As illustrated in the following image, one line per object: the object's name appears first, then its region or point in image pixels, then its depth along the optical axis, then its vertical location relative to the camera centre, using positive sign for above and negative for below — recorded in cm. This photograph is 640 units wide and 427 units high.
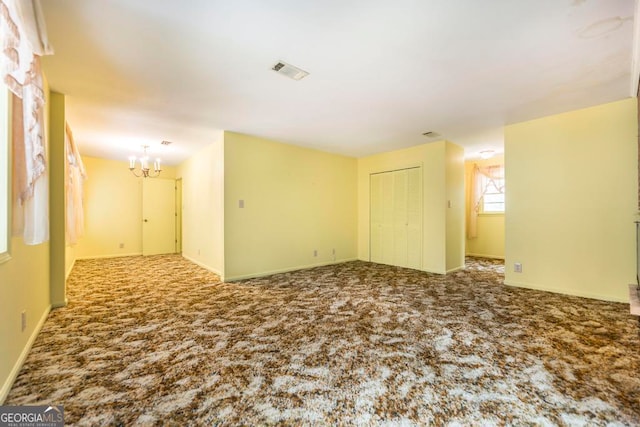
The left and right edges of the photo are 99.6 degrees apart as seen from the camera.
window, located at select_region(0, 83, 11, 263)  156 +22
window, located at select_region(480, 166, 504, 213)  623 +51
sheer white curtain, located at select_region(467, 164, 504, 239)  638 +55
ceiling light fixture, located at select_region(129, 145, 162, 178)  492 +96
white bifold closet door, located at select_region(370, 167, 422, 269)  518 -11
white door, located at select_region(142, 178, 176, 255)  684 -6
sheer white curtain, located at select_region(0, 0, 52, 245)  126 +61
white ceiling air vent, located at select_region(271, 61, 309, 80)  236 +129
